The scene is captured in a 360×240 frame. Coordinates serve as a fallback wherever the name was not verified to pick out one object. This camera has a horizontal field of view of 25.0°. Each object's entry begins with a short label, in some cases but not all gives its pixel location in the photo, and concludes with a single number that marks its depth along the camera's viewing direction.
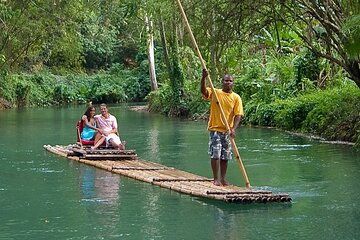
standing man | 11.25
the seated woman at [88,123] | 16.44
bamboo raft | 10.51
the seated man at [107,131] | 16.00
